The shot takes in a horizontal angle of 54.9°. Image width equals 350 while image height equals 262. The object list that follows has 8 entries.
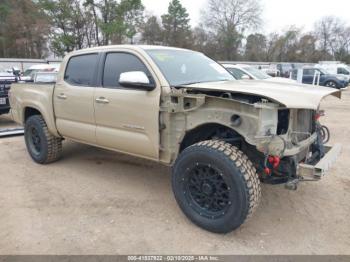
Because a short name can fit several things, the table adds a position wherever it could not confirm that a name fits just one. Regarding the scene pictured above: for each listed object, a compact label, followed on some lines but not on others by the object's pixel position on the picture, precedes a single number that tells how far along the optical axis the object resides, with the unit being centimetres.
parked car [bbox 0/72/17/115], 896
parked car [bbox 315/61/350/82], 2983
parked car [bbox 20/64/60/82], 1570
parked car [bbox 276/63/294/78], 2750
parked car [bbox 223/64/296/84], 1151
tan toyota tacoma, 313
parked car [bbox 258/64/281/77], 2175
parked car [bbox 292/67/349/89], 2428
